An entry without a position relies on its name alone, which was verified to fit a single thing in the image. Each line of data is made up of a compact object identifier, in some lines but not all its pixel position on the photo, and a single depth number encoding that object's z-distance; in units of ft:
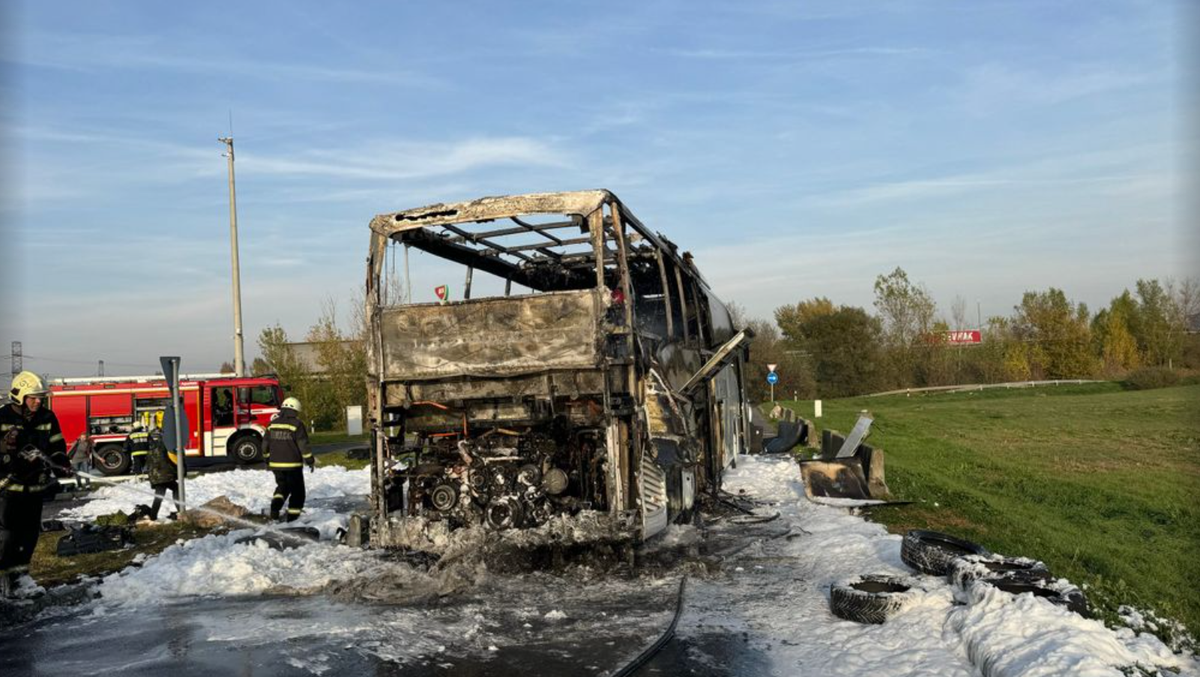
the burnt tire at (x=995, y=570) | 20.26
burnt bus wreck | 26.99
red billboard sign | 225.97
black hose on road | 17.57
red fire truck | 83.82
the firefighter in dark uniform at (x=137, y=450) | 81.25
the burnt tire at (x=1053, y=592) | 18.72
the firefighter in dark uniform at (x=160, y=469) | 40.65
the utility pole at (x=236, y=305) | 93.50
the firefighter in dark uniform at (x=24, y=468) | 25.59
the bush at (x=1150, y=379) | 124.85
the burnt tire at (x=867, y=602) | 20.67
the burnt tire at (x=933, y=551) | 23.30
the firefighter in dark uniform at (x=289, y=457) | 36.63
